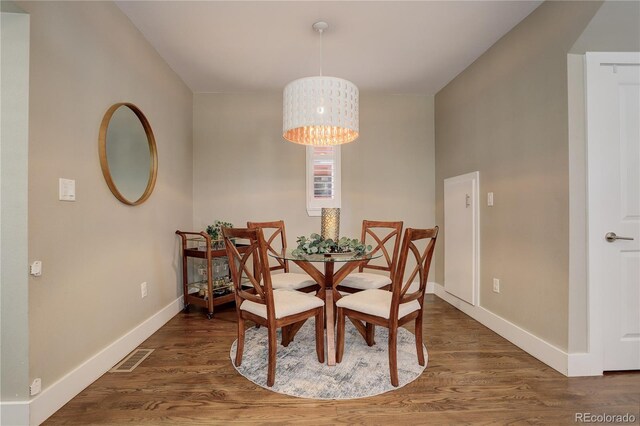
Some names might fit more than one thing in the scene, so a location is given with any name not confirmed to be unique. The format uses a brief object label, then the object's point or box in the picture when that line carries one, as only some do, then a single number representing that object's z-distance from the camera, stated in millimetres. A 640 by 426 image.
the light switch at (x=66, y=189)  1628
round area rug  1756
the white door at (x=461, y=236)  2873
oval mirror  2020
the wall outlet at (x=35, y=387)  1459
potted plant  3142
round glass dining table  2016
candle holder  2340
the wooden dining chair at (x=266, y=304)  1770
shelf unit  2885
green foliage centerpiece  2182
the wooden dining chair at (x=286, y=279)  2430
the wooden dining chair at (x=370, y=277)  2457
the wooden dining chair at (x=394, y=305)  1756
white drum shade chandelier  1986
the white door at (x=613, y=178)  1870
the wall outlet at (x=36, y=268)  1452
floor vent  1988
